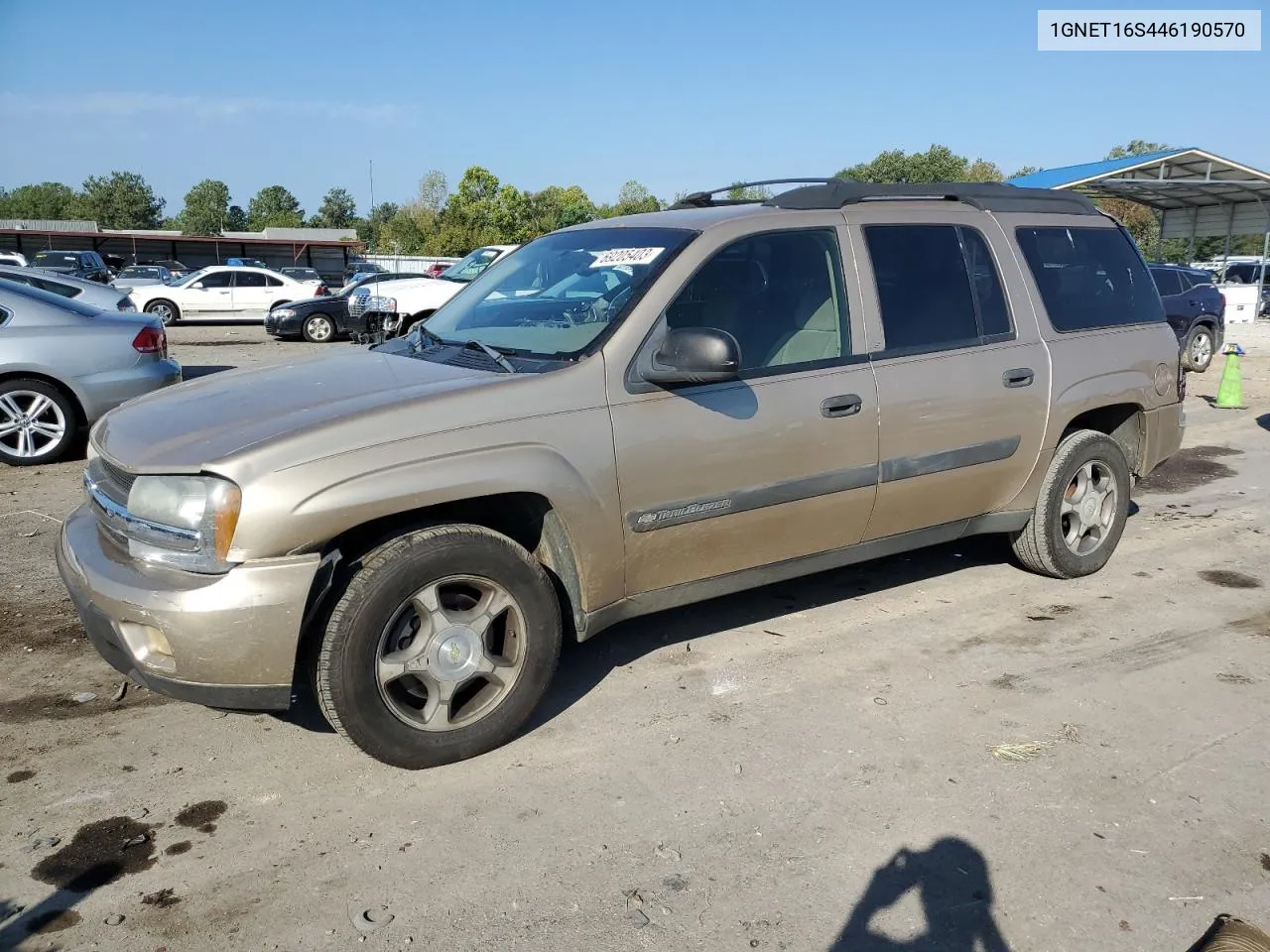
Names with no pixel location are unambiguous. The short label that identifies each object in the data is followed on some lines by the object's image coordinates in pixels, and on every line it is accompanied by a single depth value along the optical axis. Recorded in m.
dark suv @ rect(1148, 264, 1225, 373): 15.28
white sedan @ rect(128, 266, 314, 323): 24.22
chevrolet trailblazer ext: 3.19
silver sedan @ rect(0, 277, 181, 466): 8.05
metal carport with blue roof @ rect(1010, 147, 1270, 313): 22.88
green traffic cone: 11.68
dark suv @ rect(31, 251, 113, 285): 31.72
